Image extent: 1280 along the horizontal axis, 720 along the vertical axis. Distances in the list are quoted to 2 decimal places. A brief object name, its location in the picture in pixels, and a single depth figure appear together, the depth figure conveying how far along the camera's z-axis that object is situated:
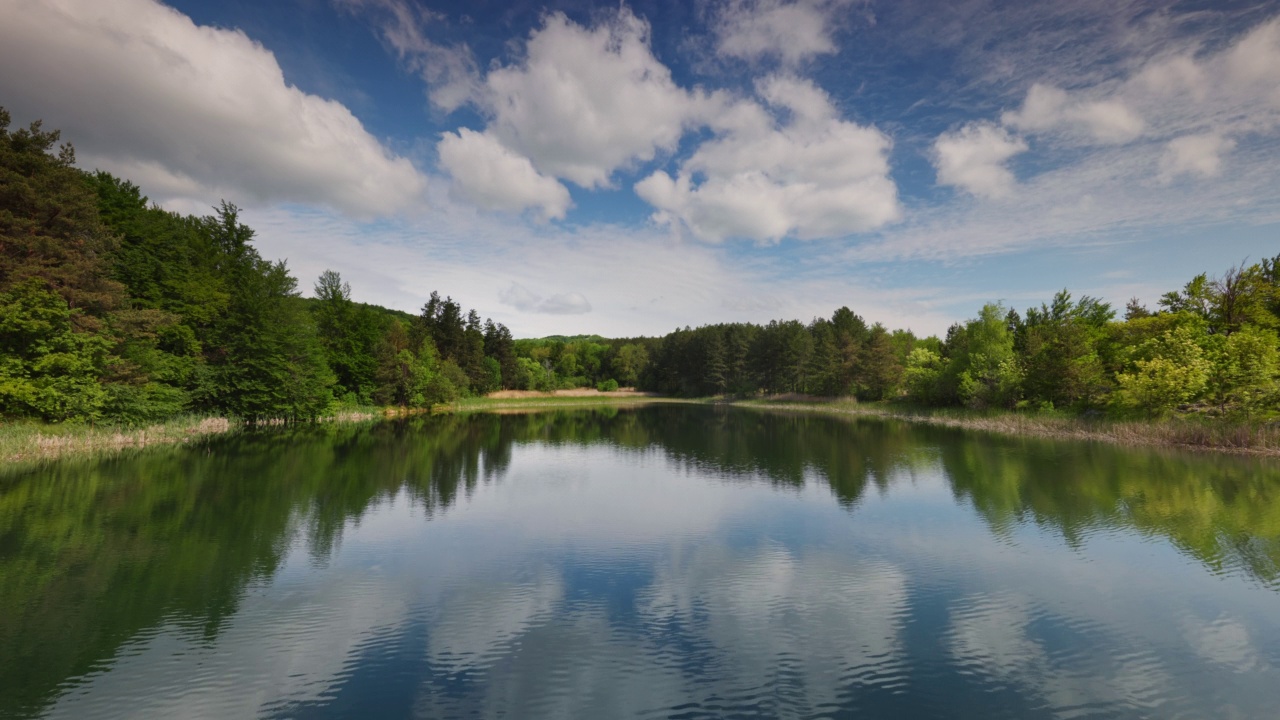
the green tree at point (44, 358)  24.08
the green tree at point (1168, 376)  29.58
